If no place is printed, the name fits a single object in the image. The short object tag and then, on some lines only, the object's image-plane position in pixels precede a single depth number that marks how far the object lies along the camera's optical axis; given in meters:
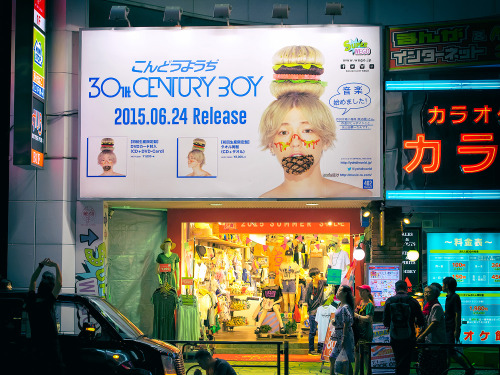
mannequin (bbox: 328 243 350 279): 16.28
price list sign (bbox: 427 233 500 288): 15.66
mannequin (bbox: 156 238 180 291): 15.21
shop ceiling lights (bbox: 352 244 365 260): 14.78
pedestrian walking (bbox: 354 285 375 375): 11.83
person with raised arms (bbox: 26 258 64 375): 8.58
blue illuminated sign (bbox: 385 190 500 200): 13.71
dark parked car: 8.93
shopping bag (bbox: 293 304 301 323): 17.69
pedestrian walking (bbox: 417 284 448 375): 10.59
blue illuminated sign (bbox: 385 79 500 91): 13.90
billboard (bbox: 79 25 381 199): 13.88
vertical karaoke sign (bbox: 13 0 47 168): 12.91
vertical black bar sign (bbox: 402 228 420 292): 17.81
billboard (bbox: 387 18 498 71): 13.84
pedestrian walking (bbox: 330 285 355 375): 11.39
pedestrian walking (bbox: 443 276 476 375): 12.32
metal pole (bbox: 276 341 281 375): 10.24
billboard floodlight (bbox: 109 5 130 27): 13.91
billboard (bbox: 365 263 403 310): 13.79
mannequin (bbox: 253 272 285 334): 16.58
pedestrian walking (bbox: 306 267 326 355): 16.20
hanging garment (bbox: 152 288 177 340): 14.95
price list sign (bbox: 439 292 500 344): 15.38
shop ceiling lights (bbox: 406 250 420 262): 17.20
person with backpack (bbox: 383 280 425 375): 10.70
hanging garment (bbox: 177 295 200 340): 14.96
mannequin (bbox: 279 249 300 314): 17.77
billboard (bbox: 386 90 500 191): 13.77
